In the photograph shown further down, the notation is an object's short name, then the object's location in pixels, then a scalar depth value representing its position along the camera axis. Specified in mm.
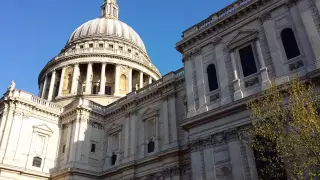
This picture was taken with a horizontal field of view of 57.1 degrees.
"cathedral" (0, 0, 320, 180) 18969
